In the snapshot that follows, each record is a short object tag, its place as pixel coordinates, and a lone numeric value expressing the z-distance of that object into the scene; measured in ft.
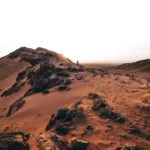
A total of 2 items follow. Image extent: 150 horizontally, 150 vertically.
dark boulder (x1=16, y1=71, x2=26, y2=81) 94.30
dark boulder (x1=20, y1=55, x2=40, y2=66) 102.91
